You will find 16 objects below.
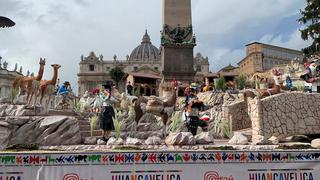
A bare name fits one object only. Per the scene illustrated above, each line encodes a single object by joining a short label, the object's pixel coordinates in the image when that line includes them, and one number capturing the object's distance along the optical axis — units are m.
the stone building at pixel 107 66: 103.43
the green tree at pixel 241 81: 41.73
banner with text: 4.96
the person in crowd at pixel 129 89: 29.99
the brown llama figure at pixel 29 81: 15.43
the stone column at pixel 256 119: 12.73
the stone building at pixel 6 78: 60.88
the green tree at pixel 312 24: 31.62
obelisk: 32.31
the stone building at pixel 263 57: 89.09
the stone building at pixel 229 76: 54.27
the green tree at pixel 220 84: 36.50
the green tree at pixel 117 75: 79.62
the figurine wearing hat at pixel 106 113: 12.41
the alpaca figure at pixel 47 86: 15.23
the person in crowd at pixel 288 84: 24.10
